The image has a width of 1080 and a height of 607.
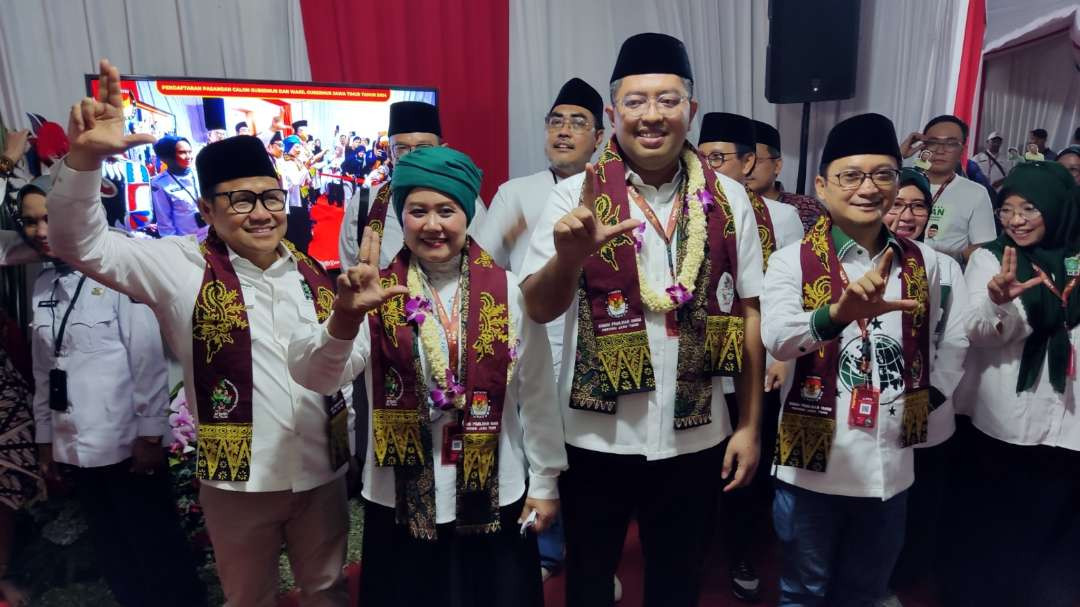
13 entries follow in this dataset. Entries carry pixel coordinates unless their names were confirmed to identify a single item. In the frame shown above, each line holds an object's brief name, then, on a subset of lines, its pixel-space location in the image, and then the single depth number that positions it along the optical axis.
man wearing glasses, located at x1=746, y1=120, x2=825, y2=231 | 3.36
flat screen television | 3.31
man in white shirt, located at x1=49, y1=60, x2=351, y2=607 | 1.75
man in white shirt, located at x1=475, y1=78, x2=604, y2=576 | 2.90
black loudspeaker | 4.34
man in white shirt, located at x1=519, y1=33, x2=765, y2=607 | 1.68
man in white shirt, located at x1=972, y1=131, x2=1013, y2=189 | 4.19
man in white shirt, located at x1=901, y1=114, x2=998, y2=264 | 3.23
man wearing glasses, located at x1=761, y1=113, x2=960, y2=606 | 1.79
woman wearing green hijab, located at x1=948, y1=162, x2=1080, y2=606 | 2.09
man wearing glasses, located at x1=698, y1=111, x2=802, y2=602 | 2.67
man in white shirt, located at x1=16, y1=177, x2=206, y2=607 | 2.35
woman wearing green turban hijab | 1.65
